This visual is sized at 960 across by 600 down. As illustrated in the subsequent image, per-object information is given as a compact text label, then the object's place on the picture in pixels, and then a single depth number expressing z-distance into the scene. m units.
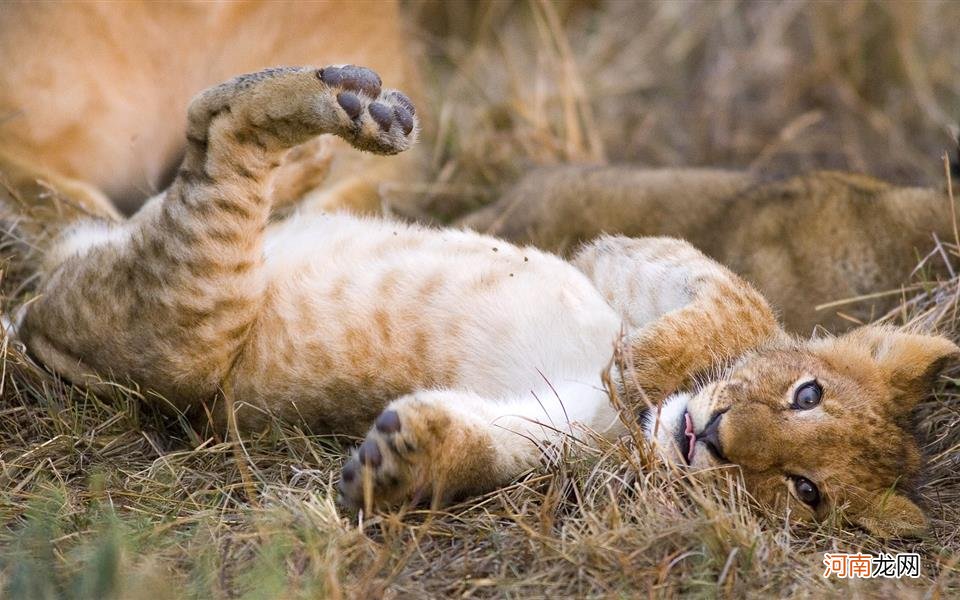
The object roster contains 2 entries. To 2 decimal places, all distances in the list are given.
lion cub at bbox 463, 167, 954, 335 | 9.22
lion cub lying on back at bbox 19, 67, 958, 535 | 5.99
